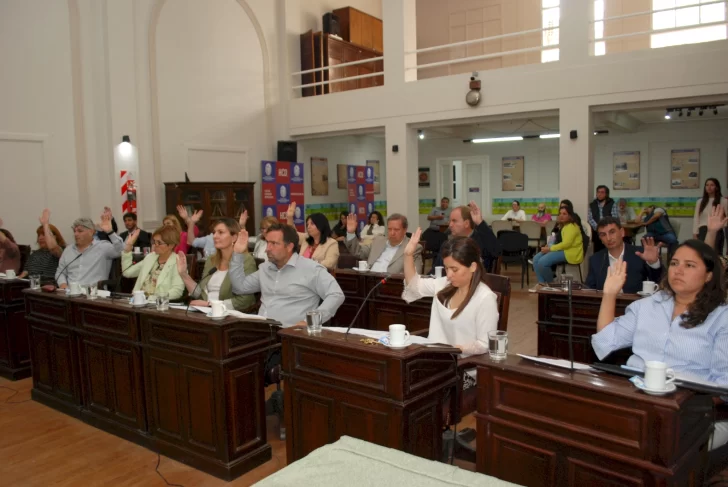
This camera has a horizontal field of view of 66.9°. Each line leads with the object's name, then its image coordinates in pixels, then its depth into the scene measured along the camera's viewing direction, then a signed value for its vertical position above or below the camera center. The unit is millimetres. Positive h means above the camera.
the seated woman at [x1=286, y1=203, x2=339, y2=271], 5441 -444
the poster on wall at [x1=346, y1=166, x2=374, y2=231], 12453 +186
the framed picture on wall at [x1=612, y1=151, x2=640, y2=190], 12648 +551
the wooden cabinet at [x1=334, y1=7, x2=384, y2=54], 11602 +3706
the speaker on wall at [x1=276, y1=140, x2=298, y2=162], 10508 +960
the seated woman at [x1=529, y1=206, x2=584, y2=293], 6809 -681
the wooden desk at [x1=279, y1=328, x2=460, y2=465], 2385 -884
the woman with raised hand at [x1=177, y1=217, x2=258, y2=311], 4031 -534
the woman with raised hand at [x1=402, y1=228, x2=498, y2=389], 2887 -580
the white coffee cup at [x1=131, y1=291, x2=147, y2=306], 3527 -604
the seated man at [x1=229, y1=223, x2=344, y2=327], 3627 -550
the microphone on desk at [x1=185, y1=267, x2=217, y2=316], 4223 -551
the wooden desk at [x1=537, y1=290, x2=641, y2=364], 3762 -890
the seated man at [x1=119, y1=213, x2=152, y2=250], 7520 -408
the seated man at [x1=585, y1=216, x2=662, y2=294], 3962 -482
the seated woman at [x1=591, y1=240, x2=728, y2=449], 2326 -565
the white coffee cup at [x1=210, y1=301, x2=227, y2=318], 3109 -605
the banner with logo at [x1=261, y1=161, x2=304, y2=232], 10062 +235
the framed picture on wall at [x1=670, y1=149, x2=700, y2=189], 12039 +521
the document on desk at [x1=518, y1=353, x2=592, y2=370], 2111 -655
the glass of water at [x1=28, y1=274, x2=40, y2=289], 4453 -617
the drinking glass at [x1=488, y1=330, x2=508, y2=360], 2219 -599
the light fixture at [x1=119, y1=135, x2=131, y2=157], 8039 +842
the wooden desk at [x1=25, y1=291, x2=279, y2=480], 3074 -1078
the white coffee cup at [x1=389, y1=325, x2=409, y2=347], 2447 -614
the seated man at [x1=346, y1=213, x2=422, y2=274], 5215 -511
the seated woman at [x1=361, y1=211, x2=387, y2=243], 9797 -512
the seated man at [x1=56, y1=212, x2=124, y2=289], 5094 -508
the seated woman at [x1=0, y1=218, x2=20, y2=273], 5914 -524
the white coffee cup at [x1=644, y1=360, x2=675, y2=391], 1799 -599
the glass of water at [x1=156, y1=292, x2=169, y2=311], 3380 -608
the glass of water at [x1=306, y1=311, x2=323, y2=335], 2727 -602
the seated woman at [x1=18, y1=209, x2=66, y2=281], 5719 -552
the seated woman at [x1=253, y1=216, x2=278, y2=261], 6266 -539
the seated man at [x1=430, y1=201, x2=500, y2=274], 4512 -281
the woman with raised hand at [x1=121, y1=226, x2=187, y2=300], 4238 -518
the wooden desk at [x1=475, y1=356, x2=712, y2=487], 1771 -819
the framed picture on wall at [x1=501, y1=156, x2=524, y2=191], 14172 +589
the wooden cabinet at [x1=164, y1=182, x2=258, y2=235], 8461 +46
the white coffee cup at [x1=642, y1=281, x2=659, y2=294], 3621 -616
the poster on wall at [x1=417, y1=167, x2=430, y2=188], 15578 +586
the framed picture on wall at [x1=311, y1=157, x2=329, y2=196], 12164 +532
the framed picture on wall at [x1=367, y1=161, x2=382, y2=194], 14816 +598
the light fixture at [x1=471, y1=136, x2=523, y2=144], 13914 +1457
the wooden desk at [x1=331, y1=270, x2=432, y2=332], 4547 -913
